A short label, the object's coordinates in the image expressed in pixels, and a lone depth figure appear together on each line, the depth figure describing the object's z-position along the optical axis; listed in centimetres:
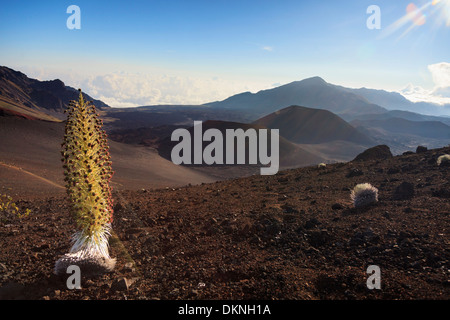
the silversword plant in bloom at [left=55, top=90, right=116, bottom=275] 296
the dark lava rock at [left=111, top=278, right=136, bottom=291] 304
